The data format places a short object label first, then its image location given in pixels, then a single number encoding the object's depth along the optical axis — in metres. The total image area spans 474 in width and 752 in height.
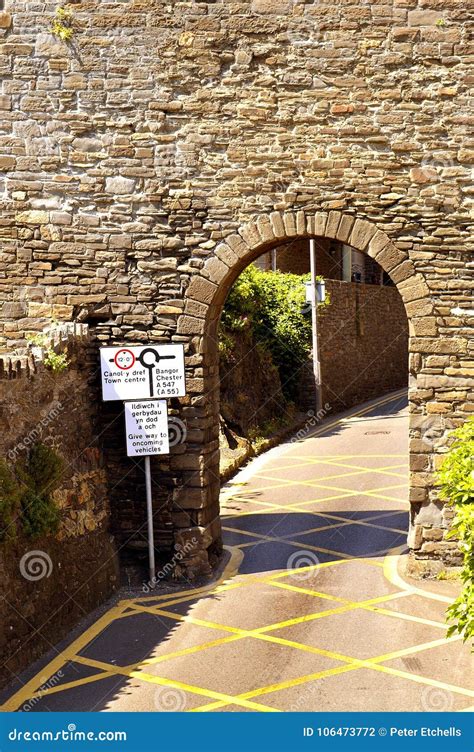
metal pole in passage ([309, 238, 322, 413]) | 22.61
